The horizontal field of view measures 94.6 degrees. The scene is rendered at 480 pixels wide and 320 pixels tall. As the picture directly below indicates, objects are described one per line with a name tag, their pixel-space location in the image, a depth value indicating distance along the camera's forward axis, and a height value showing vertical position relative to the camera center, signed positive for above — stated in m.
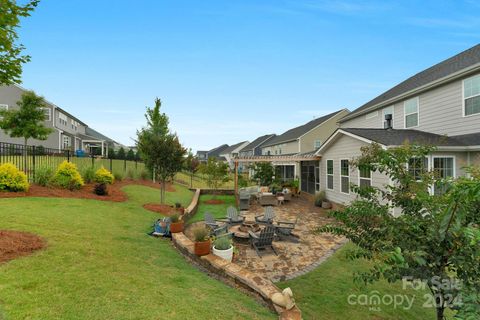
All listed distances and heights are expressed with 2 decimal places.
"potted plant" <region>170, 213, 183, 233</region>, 7.55 -2.20
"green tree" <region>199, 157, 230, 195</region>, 16.34 -0.85
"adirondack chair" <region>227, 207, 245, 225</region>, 9.62 -2.56
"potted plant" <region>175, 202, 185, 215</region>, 11.13 -2.44
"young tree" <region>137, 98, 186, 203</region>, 11.32 +0.34
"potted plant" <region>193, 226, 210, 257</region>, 5.78 -2.19
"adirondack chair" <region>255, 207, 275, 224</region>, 9.45 -2.51
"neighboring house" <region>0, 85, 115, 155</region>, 26.02 +5.11
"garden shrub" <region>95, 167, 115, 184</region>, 13.47 -0.93
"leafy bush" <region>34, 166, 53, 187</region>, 10.62 -0.72
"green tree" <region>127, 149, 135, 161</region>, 31.41 +0.72
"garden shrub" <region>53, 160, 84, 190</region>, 10.95 -0.78
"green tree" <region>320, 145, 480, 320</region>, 2.12 -0.92
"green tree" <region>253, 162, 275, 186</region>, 21.00 -1.31
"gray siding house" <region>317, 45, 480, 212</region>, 9.63 +1.70
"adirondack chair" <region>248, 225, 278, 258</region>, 7.07 -2.59
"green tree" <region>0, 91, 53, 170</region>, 18.73 +3.76
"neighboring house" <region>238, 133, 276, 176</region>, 45.02 +2.68
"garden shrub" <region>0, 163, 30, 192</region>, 8.93 -0.68
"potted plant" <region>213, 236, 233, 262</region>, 6.02 -2.45
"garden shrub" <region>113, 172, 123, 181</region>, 16.58 -1.12
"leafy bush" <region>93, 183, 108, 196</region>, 11.40 -1.45
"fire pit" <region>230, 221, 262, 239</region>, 8.31 -2.81
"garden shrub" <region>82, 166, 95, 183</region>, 13.25 -0.82
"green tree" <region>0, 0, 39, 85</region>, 3.60 +2.11
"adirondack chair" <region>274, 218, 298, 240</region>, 8.62 -2.85
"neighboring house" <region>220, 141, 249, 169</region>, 58.56 +2.85
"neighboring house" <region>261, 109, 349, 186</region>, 20.11 +2.15
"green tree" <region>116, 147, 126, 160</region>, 32.56 +0.90
